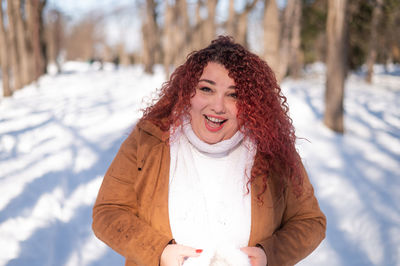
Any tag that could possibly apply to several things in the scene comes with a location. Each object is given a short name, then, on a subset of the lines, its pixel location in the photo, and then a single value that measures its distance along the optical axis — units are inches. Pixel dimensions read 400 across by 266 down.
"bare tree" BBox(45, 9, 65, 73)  1081.8
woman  62.9
